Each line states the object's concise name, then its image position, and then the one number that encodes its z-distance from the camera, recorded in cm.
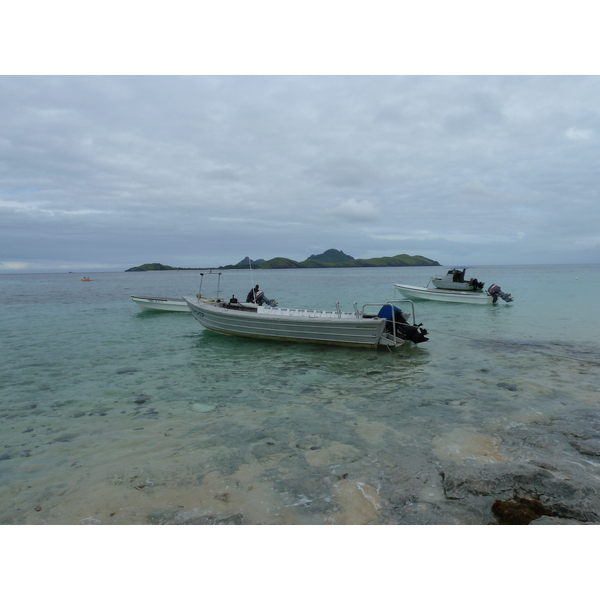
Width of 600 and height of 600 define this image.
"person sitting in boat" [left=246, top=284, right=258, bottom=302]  1990
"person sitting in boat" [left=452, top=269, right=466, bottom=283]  3975
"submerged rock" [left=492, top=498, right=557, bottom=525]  452
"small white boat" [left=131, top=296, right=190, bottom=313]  3052
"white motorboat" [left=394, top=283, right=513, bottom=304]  3241
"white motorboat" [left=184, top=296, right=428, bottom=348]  1471
